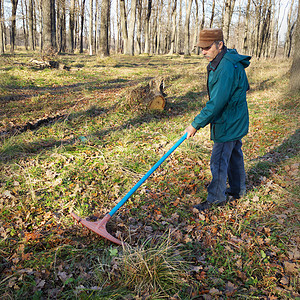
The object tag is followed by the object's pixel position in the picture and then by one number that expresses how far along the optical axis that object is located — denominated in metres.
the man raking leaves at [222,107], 2.84
